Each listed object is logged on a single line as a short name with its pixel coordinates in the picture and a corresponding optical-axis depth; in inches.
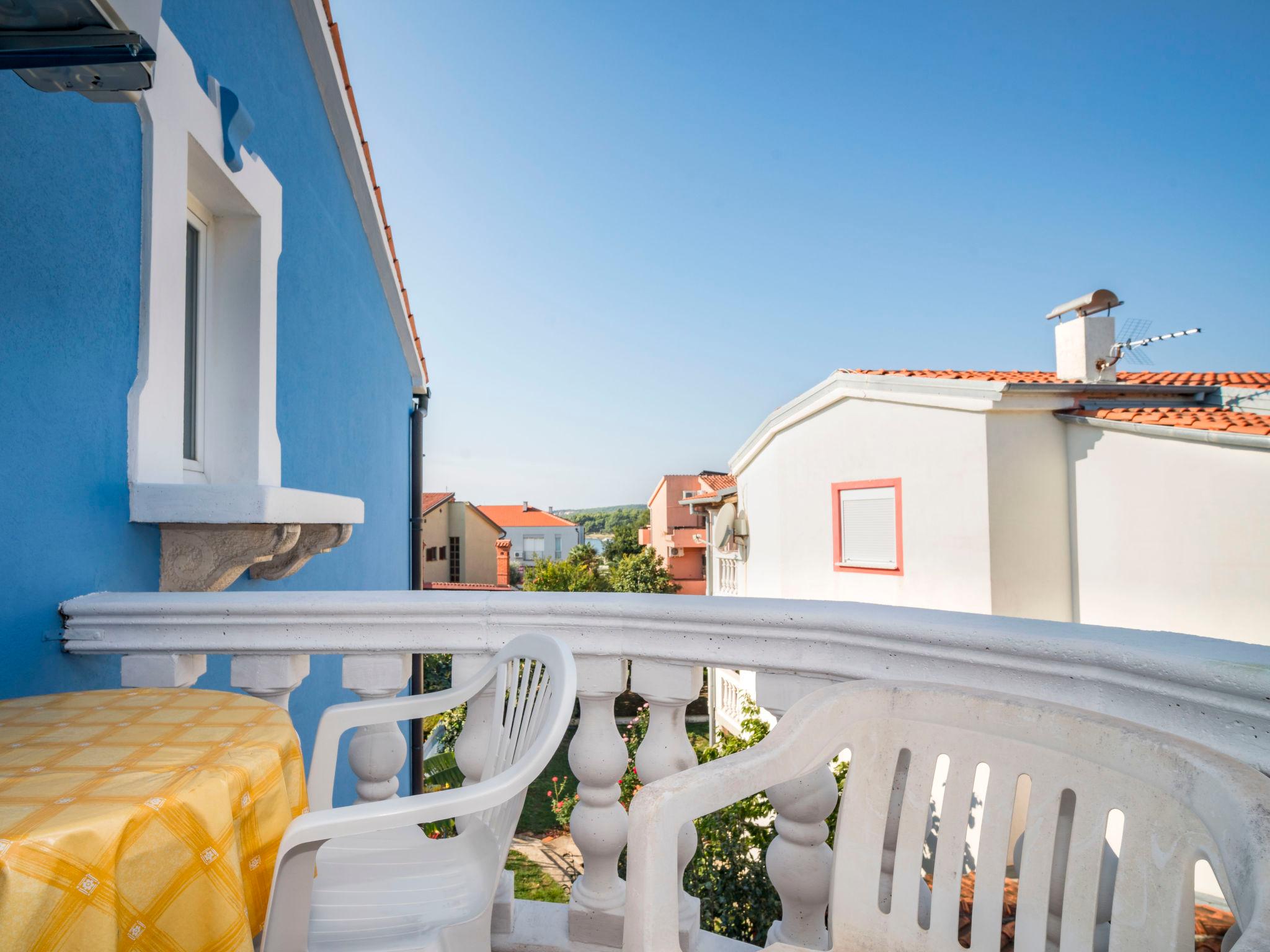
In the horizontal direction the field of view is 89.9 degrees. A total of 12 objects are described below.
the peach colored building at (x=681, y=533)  948.6
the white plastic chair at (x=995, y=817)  26.9
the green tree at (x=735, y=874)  151.4
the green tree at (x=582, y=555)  1058.7
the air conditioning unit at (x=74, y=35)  42.5
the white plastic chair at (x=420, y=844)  36.1
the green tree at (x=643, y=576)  880.9
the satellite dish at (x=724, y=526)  457.7
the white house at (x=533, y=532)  1995.6
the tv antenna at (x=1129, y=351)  292.4
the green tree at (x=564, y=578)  868.6
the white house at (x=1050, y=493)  210.4
